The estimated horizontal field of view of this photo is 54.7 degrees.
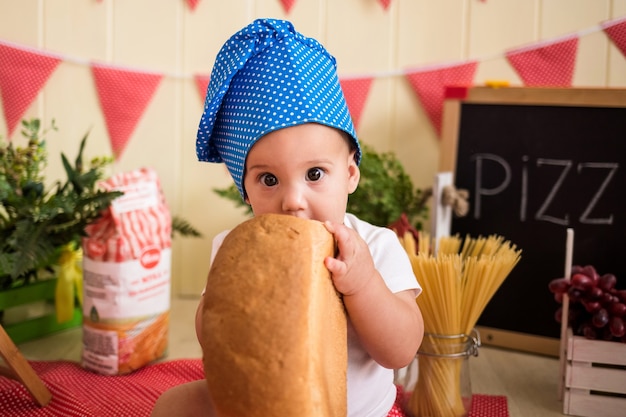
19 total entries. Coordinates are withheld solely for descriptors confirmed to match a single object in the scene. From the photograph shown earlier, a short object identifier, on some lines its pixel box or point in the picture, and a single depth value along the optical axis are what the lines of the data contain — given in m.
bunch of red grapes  1.08
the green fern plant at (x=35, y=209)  1.23
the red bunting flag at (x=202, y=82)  1.72
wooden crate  1.09
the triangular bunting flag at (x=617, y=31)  1.48
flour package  1.23
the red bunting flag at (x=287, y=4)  1.66
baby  0.80
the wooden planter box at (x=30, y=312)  1.35
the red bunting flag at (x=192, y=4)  1.69
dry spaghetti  1.05
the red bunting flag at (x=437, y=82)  1.60
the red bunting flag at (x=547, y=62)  1.52
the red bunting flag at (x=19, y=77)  1.60
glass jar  1.06
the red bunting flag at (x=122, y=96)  1.70
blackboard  1.33
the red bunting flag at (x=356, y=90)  1.66
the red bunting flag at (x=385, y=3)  1.62
